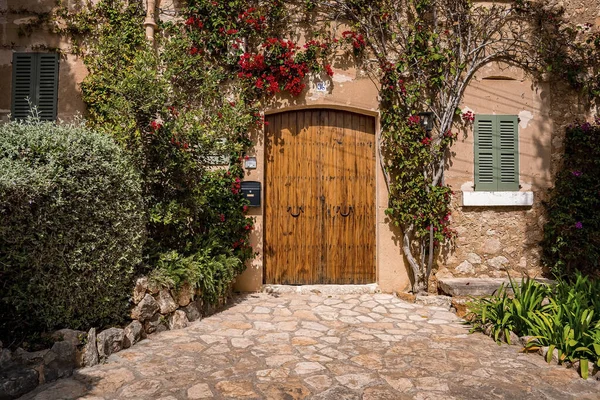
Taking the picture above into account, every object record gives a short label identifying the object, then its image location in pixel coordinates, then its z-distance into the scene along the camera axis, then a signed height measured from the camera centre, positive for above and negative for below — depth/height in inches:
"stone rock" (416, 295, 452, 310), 218.4 -45.8
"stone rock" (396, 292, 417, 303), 228.1 -45.7
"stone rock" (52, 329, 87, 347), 128.8 -38.0
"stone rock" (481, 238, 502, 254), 246.5 -19.9
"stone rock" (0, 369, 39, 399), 107.3 -44.1
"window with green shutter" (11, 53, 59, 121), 242.7 +71.4
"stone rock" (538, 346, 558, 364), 139.9 -46.4
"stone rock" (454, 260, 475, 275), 245.9 -32.4
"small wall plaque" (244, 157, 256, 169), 240.8 +25.6
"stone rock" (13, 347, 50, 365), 118.3 -40.4
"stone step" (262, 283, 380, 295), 240.2 -44.0
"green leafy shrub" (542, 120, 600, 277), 237.3 +0.6
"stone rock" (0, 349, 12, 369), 115.2 -39.7
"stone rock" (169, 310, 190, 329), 170.9 -43.7
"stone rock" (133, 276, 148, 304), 157.3 -29.2
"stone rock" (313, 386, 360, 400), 114.6 -49.1
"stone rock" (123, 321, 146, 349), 147.9 -43.4
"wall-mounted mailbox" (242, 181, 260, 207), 237.0 +8.9
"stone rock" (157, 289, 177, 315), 167.0 -35.9
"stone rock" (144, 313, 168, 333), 161.2 -43.2
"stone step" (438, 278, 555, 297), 223.3 -39.2
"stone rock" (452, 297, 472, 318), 200.4 -44.9
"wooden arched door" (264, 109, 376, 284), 248.2 +5.0
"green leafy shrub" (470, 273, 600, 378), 137.3 -38.0
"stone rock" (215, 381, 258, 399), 114.9 -48.7
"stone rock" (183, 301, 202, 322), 179.9 -42.6
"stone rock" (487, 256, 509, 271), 246.8 -29.6
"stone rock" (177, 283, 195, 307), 175.6 -34.8
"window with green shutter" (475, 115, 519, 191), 247.0 +32.5
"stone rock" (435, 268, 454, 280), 244.4 -35.2
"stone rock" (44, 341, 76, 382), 120.3 -43.0
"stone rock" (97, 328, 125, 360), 135.5 -42.3
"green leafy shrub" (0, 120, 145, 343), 126.5 -6.5
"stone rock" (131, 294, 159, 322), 156.9 -36.5
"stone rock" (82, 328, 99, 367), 131.1 -43.3
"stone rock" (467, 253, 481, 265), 246.2 -26.7
